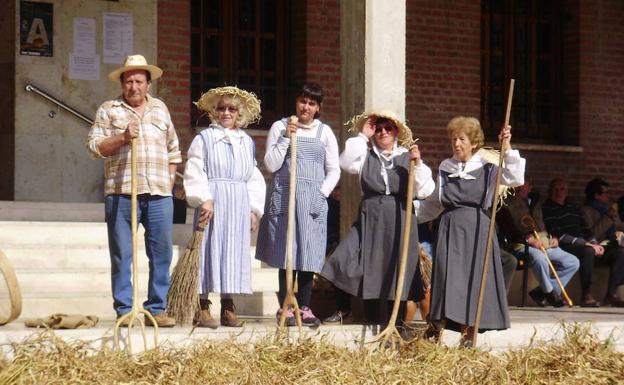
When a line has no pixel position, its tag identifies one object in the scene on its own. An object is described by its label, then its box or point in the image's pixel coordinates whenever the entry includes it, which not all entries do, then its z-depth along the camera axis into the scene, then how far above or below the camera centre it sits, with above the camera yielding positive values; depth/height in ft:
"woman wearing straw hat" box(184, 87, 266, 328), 42.76 -0.56
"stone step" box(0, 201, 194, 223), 55.90 -1.12
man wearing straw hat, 41.04 -0.21
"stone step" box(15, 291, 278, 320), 46.07 -2.90
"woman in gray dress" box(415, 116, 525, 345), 42.92 -1.29
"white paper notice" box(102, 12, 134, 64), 63.44 +3.80
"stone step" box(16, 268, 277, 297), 48.03 -2.48
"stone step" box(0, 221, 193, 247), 51.06 -1.52
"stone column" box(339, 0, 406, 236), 47.11 +2.31
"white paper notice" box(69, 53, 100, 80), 62.76 +2.91
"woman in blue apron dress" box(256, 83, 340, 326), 44.36 -0.46
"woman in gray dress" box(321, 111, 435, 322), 43.84 -1.06
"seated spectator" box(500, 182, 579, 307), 62.04 -2.10
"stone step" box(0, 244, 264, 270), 49.99 -2.03
